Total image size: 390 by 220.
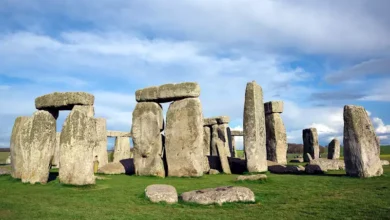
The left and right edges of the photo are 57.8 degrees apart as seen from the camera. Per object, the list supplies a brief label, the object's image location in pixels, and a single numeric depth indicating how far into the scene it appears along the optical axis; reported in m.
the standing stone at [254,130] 15.52
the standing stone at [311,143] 24.27
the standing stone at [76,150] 11.32
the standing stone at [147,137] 15.79
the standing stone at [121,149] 25.38
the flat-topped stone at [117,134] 25.70
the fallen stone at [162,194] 8.46
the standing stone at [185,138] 14.71
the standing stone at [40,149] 12.19
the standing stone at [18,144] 12.87
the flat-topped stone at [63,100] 11.79
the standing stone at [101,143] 19.42
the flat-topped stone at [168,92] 15.12
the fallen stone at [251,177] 11.60
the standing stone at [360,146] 12.30
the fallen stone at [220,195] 8.16
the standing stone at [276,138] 20.48
